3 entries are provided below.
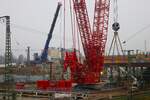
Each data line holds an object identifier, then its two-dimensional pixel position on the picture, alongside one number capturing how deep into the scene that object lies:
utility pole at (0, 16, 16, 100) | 37.25
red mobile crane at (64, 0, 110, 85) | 54.72
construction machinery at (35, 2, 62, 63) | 113.19
